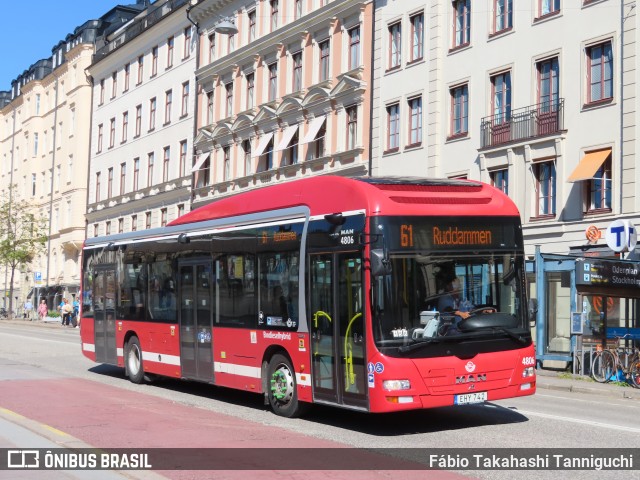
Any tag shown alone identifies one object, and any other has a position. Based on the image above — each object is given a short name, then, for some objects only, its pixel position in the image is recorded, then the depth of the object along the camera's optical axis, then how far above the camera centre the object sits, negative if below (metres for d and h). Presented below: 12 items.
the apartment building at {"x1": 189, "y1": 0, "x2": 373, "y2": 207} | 37.94 +8.65
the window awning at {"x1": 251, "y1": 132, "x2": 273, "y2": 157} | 42.88 +6.44
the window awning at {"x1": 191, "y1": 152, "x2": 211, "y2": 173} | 48.72 +6.31
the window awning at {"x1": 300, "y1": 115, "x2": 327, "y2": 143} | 39.03 +6.53
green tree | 68.81 +3.51
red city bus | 11.23 -0.11
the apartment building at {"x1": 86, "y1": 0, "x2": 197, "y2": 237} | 52.38 +9.85
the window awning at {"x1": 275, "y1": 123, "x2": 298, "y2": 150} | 40.94 +6.47
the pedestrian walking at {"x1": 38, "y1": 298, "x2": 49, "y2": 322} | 62.66 -1.94
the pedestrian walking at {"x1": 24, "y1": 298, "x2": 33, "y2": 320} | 71.81 -2.17
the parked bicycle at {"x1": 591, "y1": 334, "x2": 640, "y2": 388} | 20.00 -1.56
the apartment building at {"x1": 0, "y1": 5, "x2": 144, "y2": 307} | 67.56 +10.29
